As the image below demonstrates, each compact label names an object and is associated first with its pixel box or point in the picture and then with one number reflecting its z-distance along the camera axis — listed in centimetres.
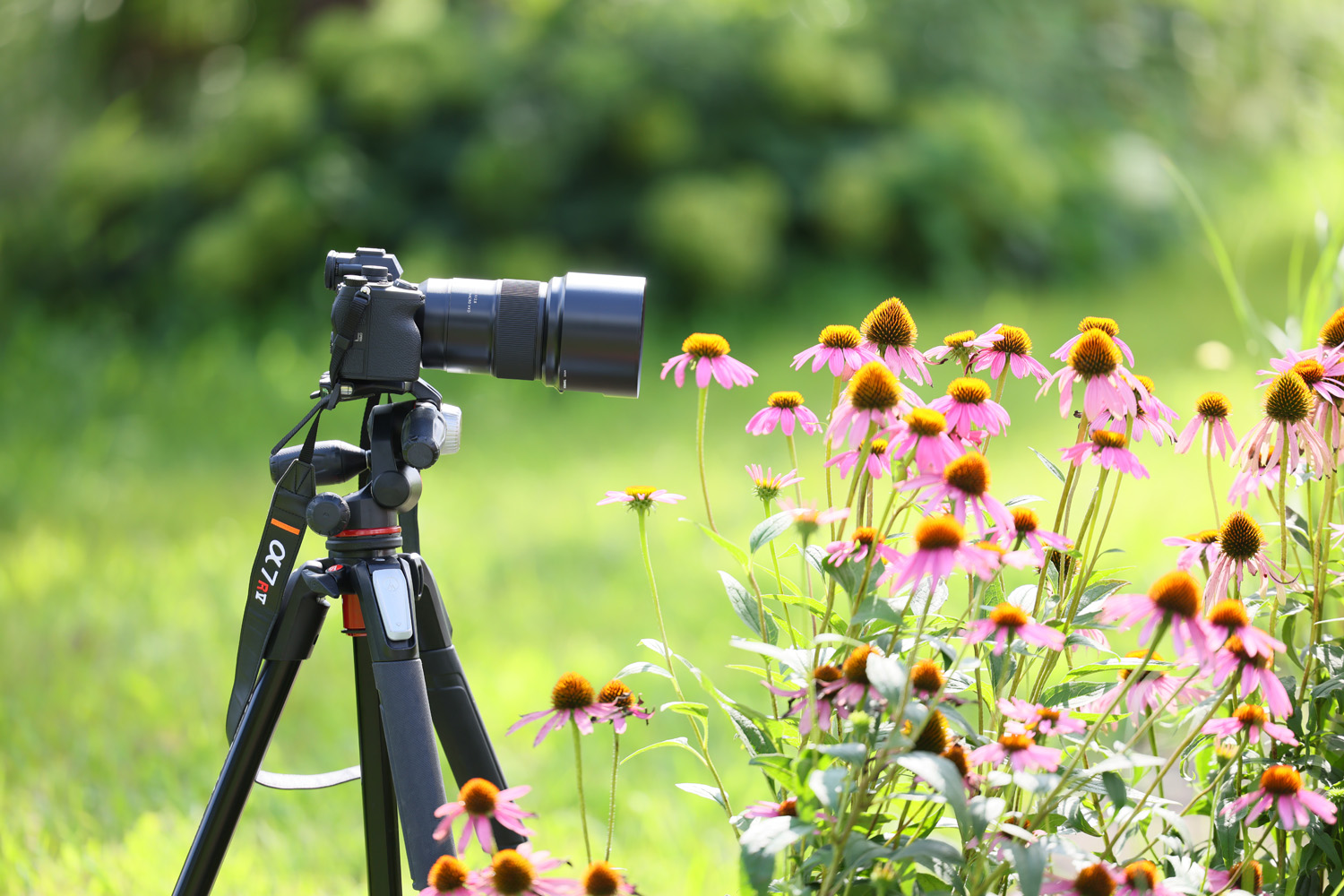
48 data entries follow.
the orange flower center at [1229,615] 262
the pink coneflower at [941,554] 257
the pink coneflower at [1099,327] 274
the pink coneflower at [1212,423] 277
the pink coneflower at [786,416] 275
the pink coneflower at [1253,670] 263
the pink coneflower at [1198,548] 276
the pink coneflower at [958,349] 275
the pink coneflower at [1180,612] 258
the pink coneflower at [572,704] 272
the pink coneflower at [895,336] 276
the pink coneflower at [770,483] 275
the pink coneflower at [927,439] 262
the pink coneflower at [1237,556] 272
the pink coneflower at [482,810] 264
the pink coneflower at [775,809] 265
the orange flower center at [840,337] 273
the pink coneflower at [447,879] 263
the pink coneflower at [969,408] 270
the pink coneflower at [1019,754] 261
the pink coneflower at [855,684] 264
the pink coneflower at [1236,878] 270
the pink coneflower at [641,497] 275
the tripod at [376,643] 273
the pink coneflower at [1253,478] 276
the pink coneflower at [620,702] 274
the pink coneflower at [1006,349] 275
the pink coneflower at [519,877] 260
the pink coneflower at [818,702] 264
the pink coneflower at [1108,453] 270
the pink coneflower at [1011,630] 260
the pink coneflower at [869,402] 264
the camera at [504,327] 278
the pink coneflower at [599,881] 263
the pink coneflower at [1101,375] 269
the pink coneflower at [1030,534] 265
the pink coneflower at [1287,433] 272
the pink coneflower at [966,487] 259
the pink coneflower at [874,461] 270
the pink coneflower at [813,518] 264
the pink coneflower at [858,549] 267
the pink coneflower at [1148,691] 270
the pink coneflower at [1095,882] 262
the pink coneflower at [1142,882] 263
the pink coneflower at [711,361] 277
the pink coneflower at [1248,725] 270
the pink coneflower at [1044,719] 264
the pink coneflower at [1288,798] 265
